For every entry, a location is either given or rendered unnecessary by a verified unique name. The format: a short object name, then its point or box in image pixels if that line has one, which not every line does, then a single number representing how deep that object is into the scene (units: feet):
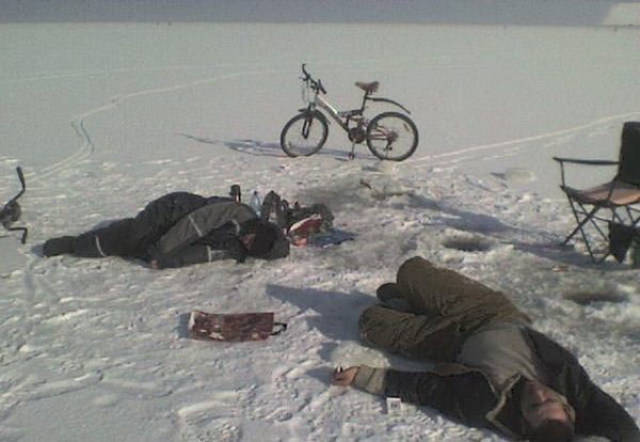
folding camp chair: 14.98
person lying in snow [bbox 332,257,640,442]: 9.07
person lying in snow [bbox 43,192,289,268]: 14.71
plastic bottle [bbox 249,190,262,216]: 17.33
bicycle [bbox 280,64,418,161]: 24.14
